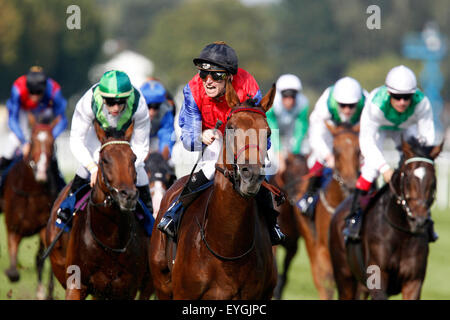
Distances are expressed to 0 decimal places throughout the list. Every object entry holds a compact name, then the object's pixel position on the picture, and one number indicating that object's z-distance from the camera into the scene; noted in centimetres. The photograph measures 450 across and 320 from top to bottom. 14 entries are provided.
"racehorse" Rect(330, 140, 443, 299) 1356
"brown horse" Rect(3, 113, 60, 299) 1961
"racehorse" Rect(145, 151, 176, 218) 1648
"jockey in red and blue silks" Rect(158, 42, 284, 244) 1108
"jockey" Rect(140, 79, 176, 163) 1802
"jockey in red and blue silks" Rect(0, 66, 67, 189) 2105
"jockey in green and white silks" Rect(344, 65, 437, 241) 1455
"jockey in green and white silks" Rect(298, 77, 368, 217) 1897
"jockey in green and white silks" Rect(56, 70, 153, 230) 1321
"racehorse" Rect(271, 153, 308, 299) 2037
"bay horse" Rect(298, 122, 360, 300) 1830
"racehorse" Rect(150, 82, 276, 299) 951
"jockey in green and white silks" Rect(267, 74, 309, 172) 2275
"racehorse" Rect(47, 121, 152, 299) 1252
